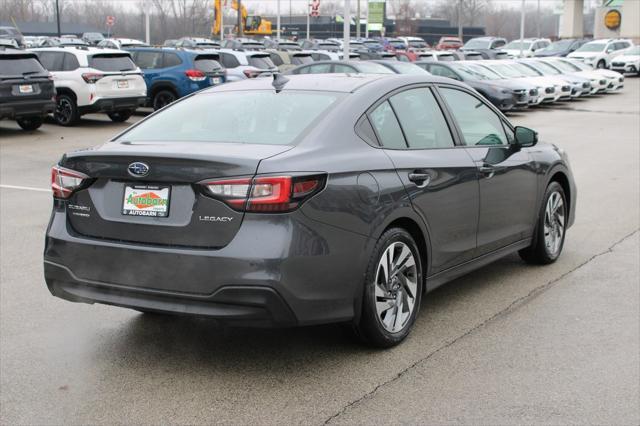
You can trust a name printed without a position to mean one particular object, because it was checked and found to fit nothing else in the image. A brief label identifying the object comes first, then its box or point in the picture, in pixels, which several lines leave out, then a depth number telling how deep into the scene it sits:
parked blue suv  22.09
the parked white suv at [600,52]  46.31
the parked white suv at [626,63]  46.00
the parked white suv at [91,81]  19.62
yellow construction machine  81.61
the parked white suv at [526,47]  52.49
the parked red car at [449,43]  73.57
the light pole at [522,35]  50.83
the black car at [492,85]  24.88
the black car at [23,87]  17.52
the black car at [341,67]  21.45
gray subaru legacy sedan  4.45
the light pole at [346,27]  27.09
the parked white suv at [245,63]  24.61
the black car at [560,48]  50.06
